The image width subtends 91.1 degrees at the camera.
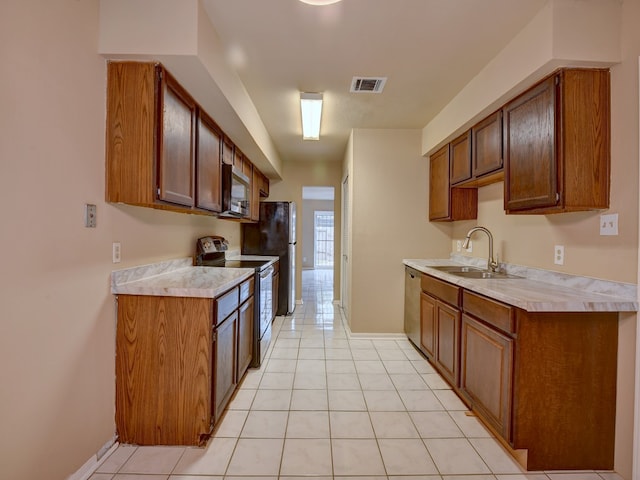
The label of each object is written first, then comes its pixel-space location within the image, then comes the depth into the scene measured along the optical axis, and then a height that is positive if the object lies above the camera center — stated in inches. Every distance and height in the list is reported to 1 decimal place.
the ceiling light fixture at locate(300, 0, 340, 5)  65.3 +49.8
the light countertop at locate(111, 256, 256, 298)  68.6 -10.5
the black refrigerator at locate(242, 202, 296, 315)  178.1 +0.4
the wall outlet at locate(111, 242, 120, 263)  68.2 -3.1
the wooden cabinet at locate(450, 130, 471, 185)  106.9 +30.0
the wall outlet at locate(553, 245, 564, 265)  76.7 -2.9
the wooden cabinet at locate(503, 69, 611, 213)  66.2 +22.2
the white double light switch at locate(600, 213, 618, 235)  64.2 +4.1
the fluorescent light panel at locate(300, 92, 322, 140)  107.4 +47.8
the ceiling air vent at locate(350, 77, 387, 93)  98.6 +50.9
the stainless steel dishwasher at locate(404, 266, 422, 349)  125.0 -26.5
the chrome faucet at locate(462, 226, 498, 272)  102.9 -4.6
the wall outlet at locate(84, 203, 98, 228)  61.1 +4.3
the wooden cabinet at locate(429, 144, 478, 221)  121.1 +17.7
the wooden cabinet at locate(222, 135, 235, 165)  113.1 +33.3
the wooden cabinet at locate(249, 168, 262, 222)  159.4 +23.2
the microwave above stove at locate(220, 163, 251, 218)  110.4 +17.7
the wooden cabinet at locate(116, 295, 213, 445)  69.3 -27.6
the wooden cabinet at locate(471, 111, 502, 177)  89.5 +29.6
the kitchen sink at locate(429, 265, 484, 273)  112.8 -10.0
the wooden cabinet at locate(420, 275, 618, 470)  63.5 -29.7
